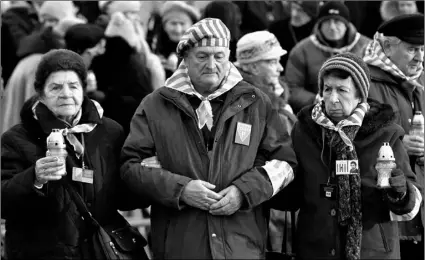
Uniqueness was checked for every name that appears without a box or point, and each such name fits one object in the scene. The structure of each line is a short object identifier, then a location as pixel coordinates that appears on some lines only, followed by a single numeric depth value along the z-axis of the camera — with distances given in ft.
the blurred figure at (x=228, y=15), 57.64
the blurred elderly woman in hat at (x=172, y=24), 65.56
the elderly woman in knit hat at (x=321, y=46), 60.50
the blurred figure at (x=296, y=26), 67.19
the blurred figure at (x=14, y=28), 69.81
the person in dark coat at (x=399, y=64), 49.90
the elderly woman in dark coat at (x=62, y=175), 43.74
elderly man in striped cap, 43.07
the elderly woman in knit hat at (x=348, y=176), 44.29
